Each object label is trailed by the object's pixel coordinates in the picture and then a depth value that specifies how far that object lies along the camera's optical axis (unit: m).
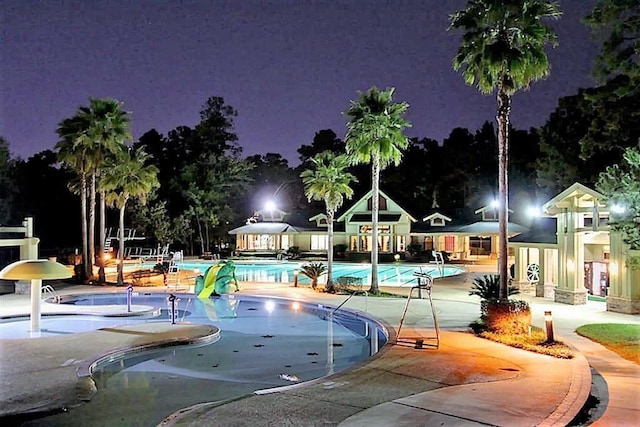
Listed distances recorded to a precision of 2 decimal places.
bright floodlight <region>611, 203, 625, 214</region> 14.30
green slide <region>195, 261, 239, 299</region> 23.47
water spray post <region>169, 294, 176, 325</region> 16.35
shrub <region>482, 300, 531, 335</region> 13.89
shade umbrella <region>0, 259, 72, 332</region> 14.91
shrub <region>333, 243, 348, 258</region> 45.72
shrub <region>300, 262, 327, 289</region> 25.55
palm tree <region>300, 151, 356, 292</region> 25.36
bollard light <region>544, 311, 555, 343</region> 12.71
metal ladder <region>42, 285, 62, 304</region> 22.30
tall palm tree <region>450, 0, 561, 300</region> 14.11
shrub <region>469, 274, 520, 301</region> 15.67
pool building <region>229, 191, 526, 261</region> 45.88
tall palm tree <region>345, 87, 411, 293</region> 21.67
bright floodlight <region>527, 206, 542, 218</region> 21.54
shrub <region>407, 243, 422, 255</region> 43.73
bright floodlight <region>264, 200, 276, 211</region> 50.72
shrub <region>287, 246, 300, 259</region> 45.38
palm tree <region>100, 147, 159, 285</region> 26.73
